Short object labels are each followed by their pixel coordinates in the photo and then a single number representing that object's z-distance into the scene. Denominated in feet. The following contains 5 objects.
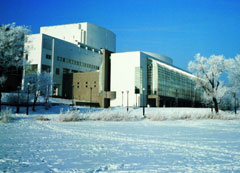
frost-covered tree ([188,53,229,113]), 108.27
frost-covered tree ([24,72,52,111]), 127.95
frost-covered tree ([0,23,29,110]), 80.12
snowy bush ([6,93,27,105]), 116.98
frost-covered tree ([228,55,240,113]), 111.64
